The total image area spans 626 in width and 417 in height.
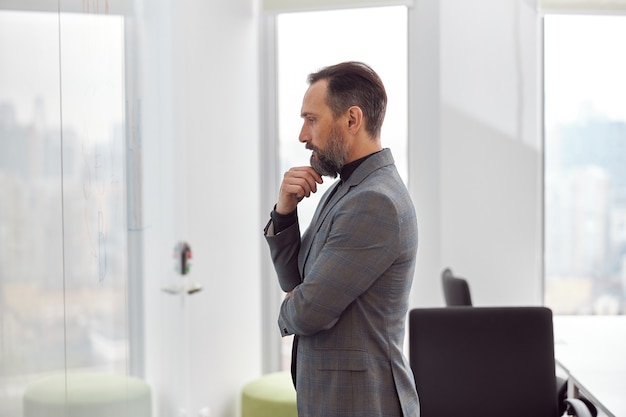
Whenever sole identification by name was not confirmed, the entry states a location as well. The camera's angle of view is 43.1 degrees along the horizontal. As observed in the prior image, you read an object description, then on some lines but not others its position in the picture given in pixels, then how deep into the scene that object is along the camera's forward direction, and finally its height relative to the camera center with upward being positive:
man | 1.77 -0.16
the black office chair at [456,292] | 3.36 -0.43
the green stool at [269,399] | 3.61 -0.95
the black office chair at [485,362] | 2.48 -0.54
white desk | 2.41 -0.63
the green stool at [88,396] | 1.86 -0.58
